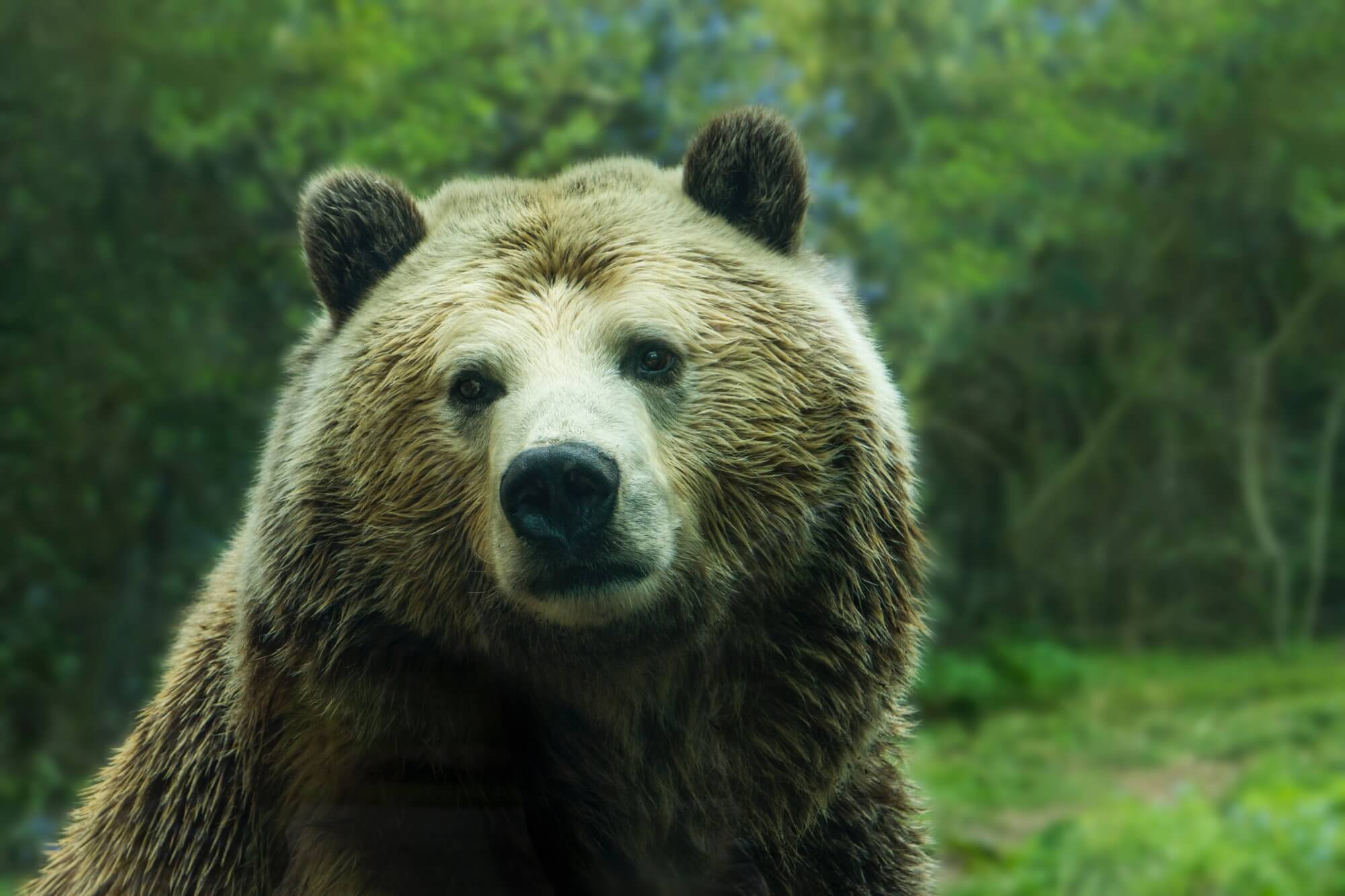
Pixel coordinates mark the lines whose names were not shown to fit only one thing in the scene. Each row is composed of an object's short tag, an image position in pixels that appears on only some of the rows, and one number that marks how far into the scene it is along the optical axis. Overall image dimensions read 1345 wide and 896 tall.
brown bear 3.76
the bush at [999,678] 6.46
